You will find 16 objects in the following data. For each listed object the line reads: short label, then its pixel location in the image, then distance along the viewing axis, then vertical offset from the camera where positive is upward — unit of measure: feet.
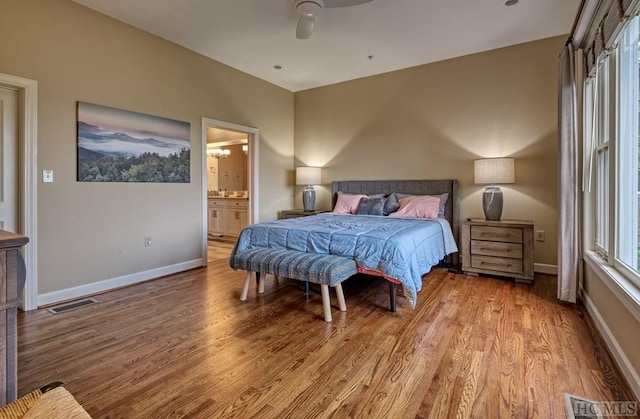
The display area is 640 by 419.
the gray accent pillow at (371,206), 14.71 +0.10
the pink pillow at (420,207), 13.75 +0.05
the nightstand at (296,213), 17.26 -0.25
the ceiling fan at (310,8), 8.51 +5.33
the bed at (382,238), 8.77 -0.93
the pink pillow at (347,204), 15.80 +0.20
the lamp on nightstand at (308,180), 17.89 +1.51
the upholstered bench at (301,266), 8.48 -1.58
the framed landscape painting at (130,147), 10.61 +2.21
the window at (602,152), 8.18 +1.47
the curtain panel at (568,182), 9.55 +0.75
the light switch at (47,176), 9.70 +0.96
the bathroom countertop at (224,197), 21.66 +0.76
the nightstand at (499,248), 11.86 -1.49
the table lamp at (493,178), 12.53 +1.17
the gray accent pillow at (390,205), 14.78 +0.14
